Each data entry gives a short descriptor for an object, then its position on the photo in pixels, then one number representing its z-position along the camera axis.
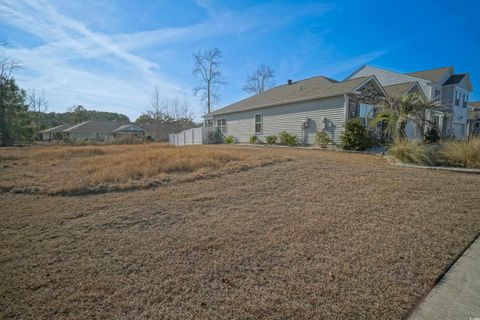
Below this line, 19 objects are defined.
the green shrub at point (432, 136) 12.98
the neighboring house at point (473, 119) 28.12
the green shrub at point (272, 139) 14.96
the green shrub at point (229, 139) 18.53
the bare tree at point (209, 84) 31.06
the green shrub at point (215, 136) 20.27
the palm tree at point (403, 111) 9.57
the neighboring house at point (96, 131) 39.84
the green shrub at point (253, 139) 16.58
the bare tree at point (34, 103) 41.34
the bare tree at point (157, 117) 38.16
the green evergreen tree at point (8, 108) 26.20
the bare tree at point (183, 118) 42.15
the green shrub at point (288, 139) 13.62
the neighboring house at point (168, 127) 42.94
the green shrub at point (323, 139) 11.86
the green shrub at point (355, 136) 10.52
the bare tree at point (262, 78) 33.00
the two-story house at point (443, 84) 19.78
